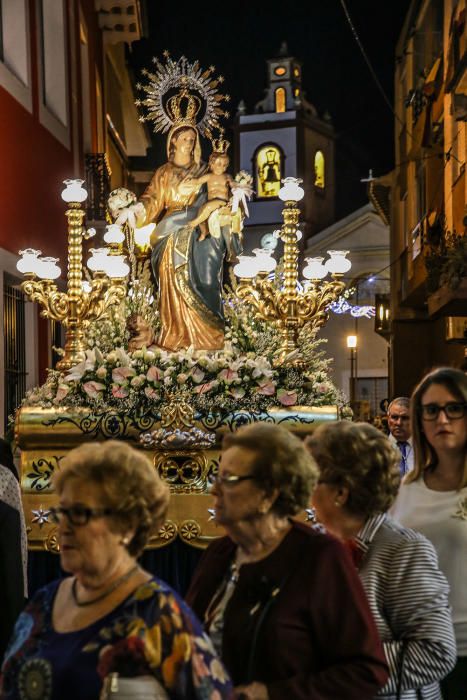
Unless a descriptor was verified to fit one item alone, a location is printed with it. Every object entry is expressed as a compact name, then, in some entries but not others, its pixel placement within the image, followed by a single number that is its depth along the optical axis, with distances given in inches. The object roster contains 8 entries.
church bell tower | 1895.9
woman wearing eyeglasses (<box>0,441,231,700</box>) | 94.4
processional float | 313.0
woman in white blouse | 146.5
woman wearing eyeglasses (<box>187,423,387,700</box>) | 106.5
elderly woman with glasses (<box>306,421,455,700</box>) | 118.0
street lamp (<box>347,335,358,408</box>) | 1523.7
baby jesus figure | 399.9
